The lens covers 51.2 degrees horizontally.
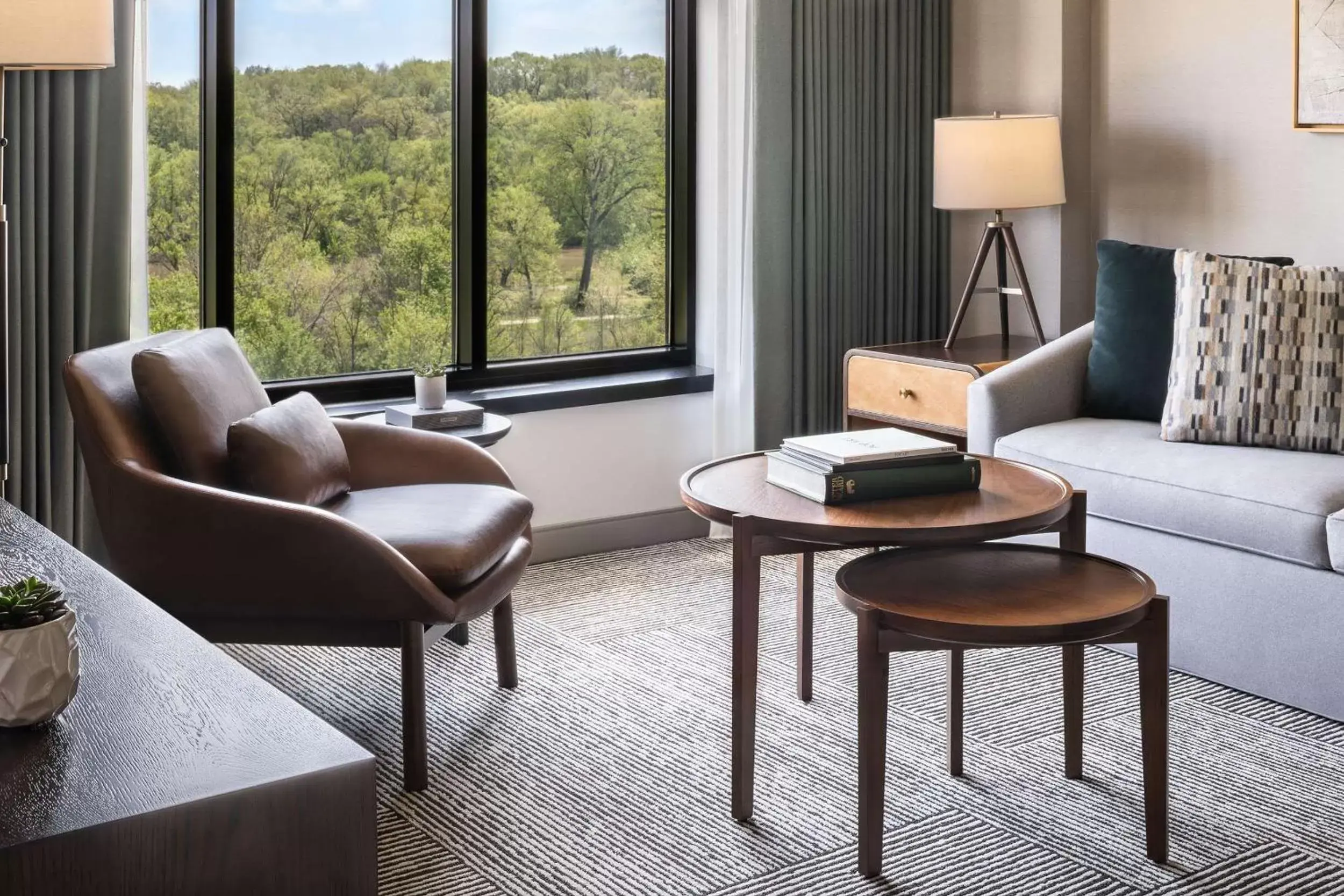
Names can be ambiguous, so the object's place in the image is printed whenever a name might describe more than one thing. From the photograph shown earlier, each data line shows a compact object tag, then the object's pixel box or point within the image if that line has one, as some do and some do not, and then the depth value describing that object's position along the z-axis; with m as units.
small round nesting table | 2.16
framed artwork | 3.75
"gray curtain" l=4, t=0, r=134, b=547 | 3.24
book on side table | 3.57
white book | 2.52
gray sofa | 2.87
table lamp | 4.09
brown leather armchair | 2.57
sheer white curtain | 4.38
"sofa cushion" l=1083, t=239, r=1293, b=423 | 3.64
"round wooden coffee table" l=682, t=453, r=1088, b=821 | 2.35
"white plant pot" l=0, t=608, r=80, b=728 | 1.30
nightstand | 4.06
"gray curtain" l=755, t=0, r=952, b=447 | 4.45
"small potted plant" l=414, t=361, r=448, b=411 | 3.68
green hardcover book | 2.49
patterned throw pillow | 3.25
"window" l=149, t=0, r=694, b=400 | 3.77
